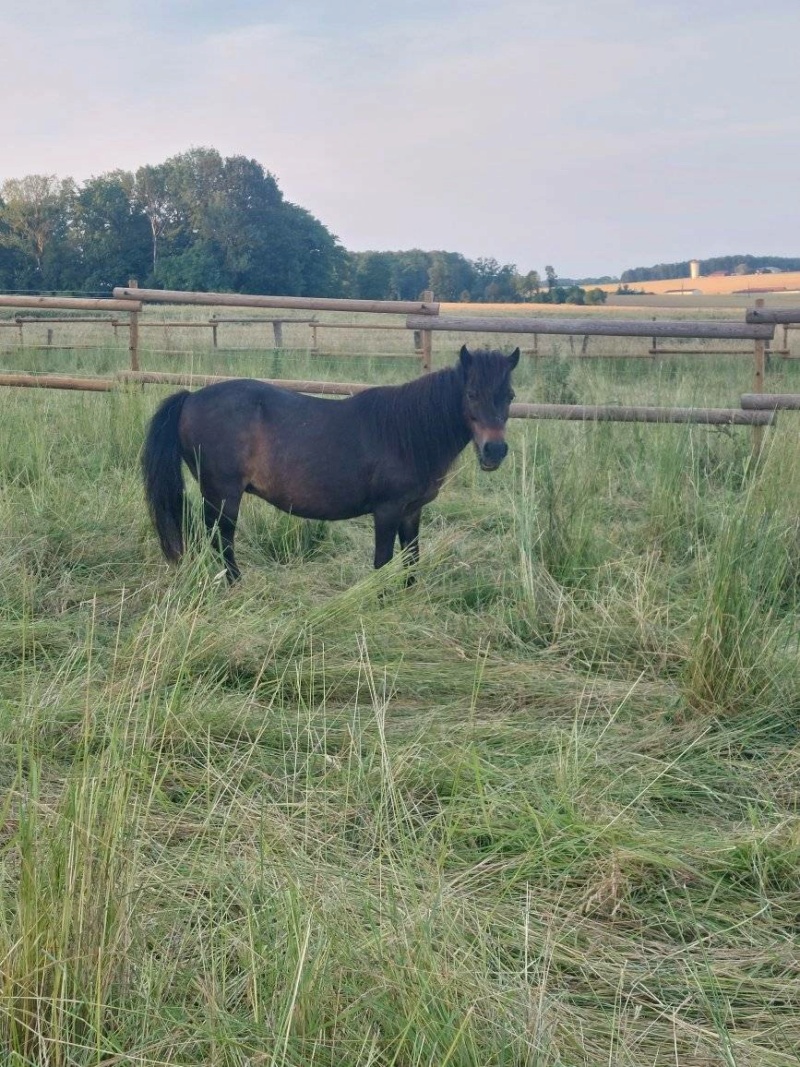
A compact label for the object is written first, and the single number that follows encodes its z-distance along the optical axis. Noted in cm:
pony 502
